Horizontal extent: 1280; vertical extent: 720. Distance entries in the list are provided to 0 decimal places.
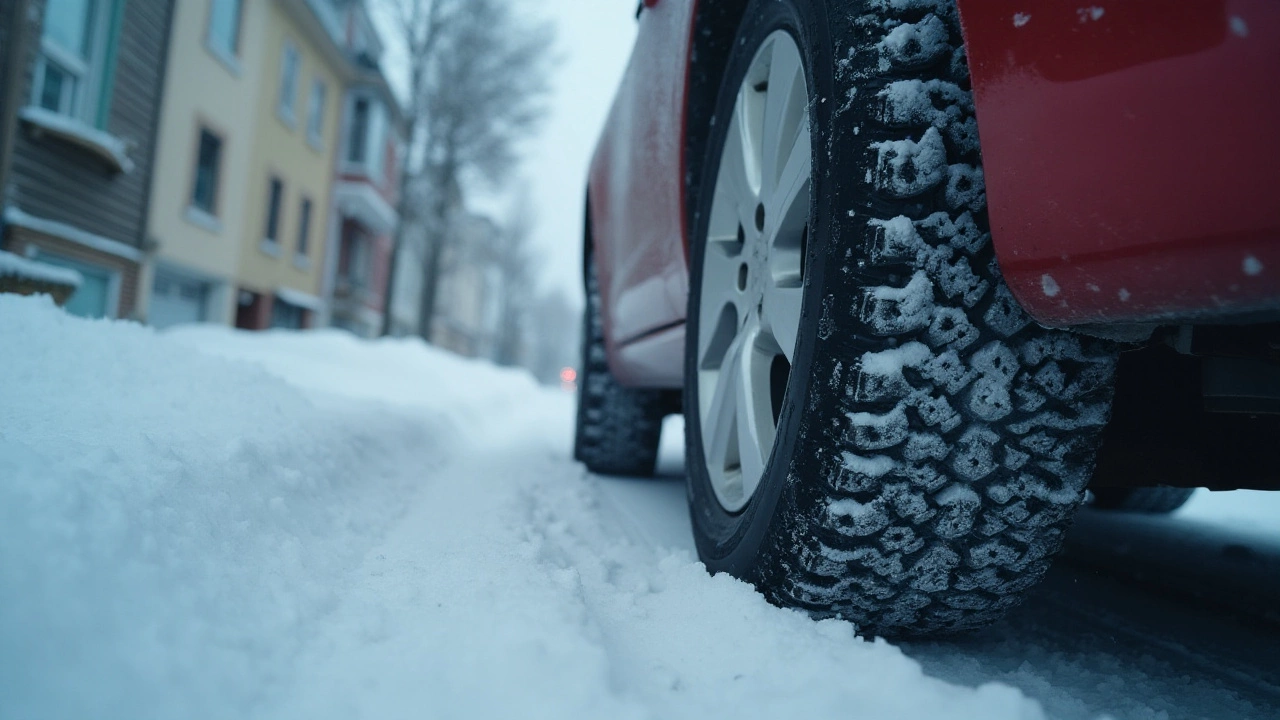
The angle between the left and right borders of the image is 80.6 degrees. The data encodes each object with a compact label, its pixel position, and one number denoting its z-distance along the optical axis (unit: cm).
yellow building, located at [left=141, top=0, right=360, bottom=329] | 1086
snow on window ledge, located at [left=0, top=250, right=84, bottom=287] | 335
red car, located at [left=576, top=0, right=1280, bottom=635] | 88
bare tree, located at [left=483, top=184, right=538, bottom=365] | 4341
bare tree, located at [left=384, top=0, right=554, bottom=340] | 1816
